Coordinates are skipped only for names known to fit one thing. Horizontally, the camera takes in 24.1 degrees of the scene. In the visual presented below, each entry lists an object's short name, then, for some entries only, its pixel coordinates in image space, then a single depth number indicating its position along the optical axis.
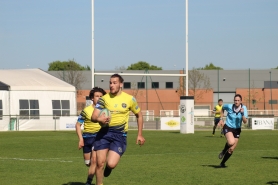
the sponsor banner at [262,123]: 50.22
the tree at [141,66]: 148.88
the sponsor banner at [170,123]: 48.75
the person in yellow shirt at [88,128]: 11.95
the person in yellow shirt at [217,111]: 35.73
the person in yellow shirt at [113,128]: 10.64
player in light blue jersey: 16.67
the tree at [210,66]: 144.68
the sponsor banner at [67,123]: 48.09
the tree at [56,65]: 145.00
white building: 47.95
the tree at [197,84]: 83.44
